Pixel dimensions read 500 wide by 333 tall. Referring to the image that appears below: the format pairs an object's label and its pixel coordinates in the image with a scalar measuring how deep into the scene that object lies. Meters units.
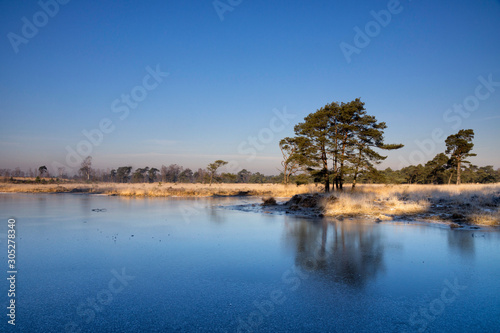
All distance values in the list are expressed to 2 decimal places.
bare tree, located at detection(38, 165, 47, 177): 87.19
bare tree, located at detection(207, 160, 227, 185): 57.97
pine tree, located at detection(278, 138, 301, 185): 39.28
